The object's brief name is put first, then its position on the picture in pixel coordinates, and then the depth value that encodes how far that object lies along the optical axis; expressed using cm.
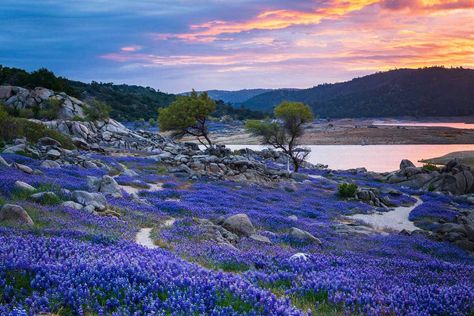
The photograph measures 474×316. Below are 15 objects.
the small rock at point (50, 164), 2780
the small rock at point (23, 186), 1698
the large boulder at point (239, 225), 1720
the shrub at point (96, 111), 6906
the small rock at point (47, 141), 3792
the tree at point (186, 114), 6294
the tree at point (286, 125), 5550
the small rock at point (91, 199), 1686
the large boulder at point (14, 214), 1212
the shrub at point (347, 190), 3822
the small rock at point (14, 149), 3117
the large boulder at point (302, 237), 1717
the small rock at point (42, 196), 1616
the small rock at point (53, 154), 3198
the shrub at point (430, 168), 5815
